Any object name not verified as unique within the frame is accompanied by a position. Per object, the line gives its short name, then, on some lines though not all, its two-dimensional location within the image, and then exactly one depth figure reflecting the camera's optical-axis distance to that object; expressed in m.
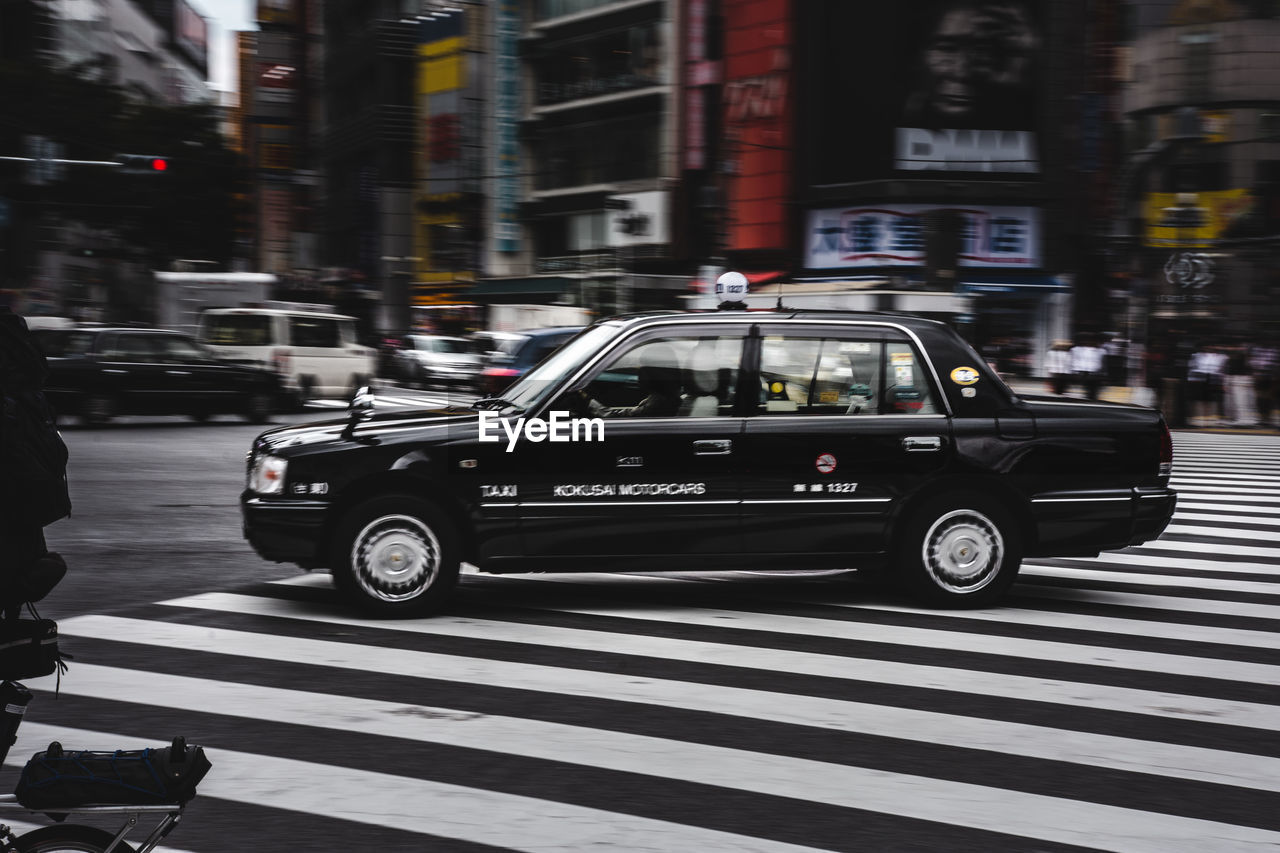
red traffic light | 29.03
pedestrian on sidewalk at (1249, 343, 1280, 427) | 25.70
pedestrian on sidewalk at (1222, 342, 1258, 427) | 25.94
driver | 7.60
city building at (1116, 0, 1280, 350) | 37.41
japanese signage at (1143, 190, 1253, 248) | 38.91
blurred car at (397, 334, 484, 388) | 32.88
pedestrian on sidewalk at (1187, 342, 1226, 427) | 25.72
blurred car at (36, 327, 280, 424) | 21.38
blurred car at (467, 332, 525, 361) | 32.12
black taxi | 7.42
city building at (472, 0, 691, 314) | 49.81
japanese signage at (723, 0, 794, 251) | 43.31
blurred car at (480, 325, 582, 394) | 18.30
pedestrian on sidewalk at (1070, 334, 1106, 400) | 26.11
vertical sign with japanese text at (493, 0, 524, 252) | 56.91
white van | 26.36
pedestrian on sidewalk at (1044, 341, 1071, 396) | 26.47
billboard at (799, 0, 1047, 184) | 41.84
